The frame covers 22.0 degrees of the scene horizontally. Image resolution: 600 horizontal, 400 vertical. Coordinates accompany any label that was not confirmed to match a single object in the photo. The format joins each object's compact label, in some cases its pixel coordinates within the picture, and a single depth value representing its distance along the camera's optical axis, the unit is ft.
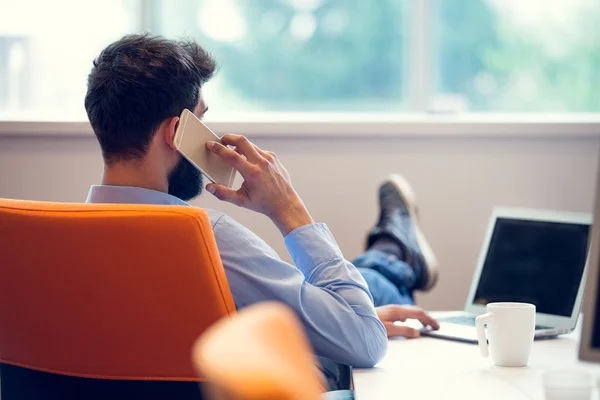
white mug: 7.91
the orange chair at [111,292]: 7.30
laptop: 8.97
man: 8.12
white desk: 7.43
